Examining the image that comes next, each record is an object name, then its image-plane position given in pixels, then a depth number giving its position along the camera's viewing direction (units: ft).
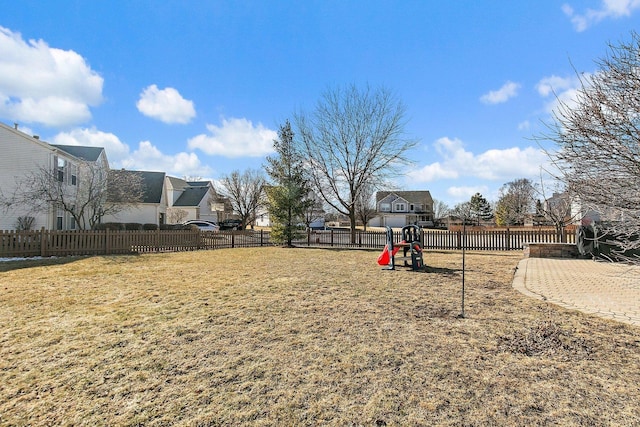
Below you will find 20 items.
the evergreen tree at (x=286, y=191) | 61.72
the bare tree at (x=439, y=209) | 193.16
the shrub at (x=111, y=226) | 78.61
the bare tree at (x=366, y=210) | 136.93
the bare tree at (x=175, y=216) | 123.95
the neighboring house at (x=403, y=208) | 194.70
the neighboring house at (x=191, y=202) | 127.95
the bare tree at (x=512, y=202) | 81.84
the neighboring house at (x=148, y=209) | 95.31
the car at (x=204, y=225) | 99.20
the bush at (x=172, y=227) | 90.38
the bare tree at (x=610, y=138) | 10.16
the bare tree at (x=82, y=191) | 56.34
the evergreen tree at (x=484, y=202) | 153.81
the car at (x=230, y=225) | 127.24
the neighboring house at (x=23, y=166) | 56.80
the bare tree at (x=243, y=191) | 130.11
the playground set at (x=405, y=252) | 31.46
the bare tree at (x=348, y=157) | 72.28
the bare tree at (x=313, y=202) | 64.39
